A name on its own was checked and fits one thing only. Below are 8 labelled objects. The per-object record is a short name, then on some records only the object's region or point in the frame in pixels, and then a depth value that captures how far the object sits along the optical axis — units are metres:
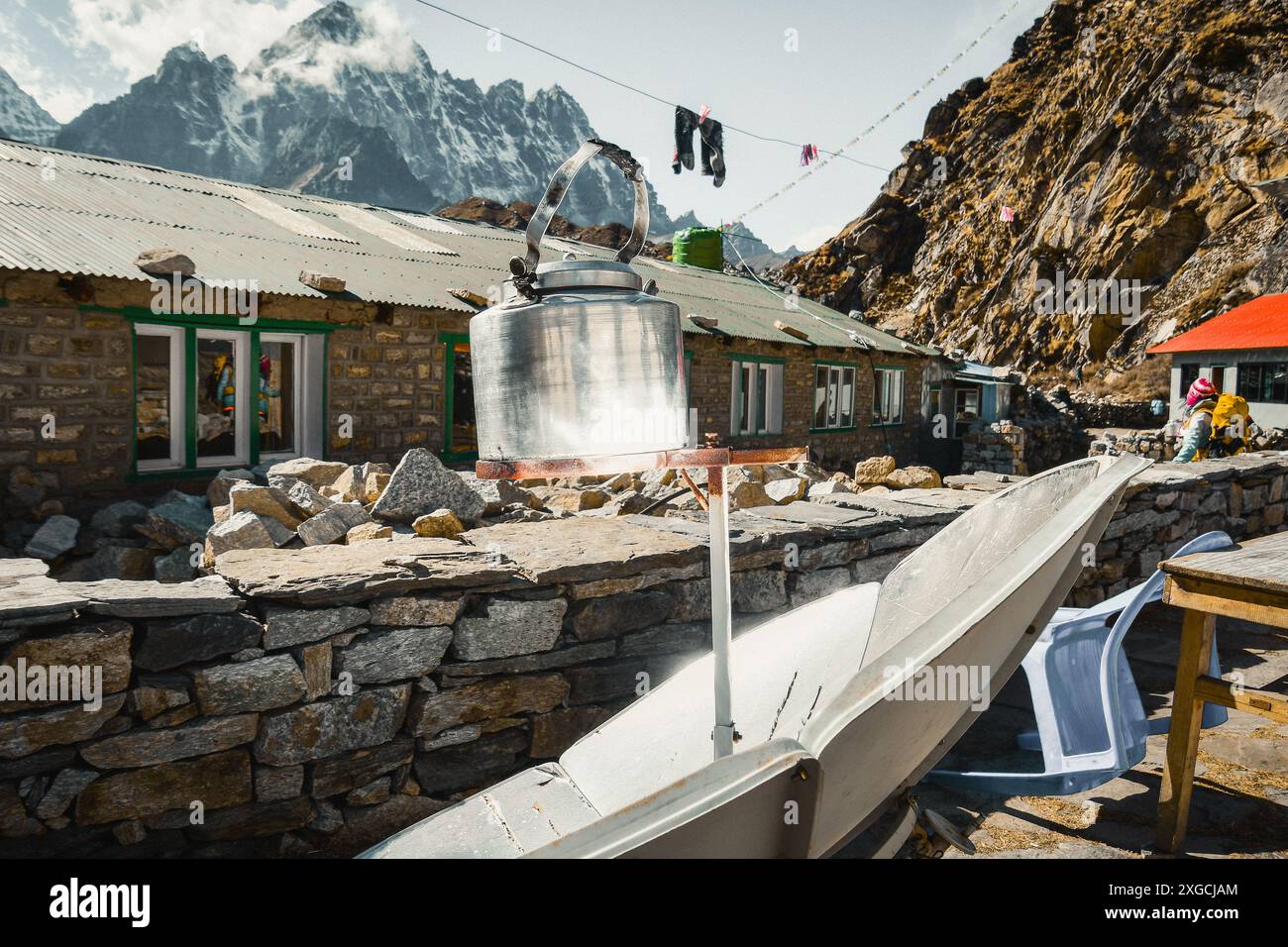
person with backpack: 10.27
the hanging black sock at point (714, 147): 19.59
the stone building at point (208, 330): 7.14
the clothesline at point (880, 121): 26.84
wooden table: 2.72
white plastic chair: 3.04
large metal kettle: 1.39
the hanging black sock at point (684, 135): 18.73
